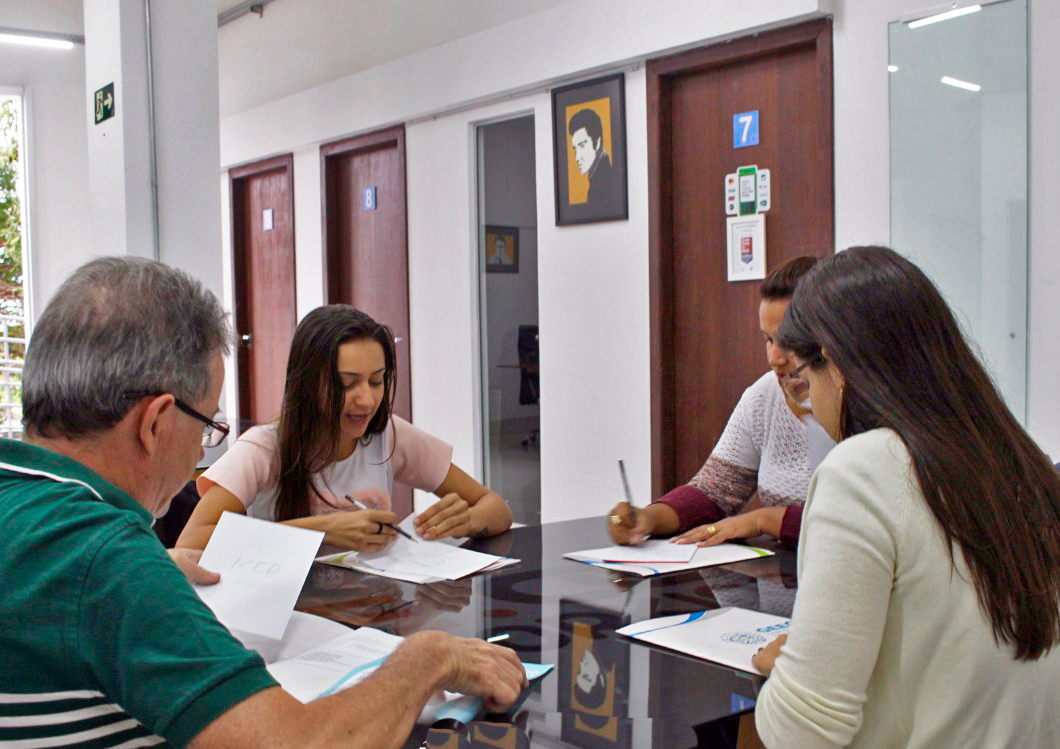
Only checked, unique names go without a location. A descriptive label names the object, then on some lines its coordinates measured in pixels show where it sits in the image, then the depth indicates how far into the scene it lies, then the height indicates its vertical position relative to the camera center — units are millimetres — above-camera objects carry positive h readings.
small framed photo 4906 +352
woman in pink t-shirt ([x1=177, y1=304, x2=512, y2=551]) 2230 -285
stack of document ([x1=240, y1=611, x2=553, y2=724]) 1222 -453
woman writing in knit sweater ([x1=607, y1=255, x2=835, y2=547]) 2154 -378
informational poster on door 3712 +258
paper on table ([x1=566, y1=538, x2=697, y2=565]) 1991 -473
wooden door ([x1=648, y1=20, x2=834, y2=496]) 3555 +425
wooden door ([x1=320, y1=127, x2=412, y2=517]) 5438 +512
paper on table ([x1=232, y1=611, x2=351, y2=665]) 1411 -457
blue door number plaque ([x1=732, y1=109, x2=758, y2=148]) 3730 +694
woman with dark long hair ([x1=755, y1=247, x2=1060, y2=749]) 1080 -289
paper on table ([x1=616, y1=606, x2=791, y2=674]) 1384 -460
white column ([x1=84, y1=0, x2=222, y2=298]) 4449 +887
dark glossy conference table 1149 -466
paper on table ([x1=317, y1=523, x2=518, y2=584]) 1906 -469
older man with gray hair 854 -199
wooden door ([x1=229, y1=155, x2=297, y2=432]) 6363 +323
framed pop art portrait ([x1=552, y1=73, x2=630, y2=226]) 4133 +711
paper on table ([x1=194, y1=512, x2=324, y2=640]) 1483 -381
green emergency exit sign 4516 +1030
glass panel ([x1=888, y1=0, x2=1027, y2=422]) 2949 +438
